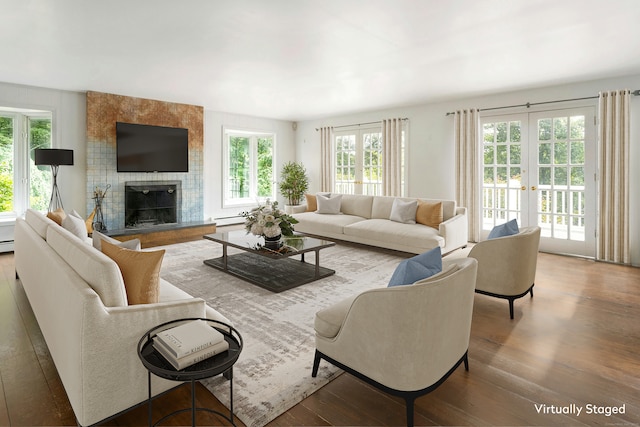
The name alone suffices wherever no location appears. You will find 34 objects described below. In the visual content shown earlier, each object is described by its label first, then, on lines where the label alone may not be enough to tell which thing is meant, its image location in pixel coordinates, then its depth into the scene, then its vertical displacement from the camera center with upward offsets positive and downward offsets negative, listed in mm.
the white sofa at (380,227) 4918 -398
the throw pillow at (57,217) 3493 -149
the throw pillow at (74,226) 3145 -217
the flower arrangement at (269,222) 3920 -232
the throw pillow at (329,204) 6648 -62
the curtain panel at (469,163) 6102 +624
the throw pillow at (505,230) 3246 -273
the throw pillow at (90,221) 5500 -308
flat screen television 6176 +947
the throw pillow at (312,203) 6973 -44
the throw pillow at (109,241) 2371 -291
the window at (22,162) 5590 +614
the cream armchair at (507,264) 3020 -541
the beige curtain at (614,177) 4770 +308
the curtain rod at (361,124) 7041 +1638
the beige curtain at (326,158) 8406 +1004
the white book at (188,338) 1515 -599
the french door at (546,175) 5168 +378
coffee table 3826 -775
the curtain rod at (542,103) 4703 +1446
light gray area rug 1986 -956
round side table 1443 -680
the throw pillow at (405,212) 5551 -179
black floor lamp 4965 +601
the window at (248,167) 8266 +805
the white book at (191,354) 1482 -649
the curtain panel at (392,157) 7124 +861
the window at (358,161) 7641 +859
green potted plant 8406 +389
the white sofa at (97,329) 1591 -600
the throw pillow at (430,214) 5277 -202
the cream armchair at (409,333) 1634 -636
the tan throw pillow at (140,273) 1961 -392
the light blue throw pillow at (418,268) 1839 -354
